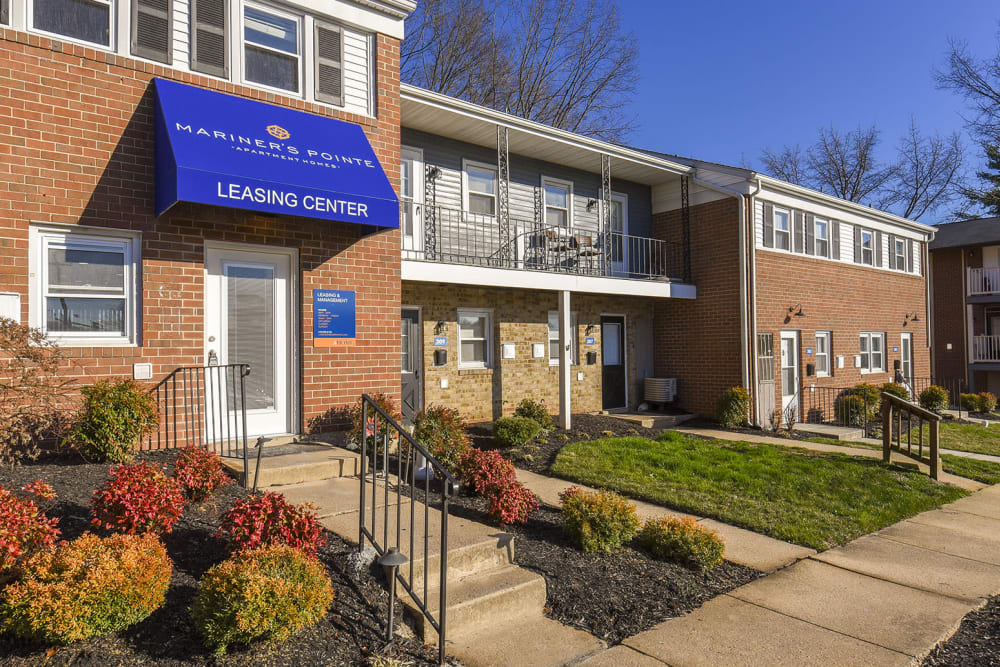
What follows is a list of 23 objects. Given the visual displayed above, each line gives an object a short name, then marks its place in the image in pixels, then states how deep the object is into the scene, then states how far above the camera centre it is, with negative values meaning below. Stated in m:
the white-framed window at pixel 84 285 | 6.07 +0.60
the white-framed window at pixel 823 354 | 16.28 -0.41
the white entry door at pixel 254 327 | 7.11 +0.20
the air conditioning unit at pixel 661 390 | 14.59 -1.17
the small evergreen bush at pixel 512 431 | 9.55 -1.37
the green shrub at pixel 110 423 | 5.68 -0.71
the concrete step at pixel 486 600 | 3.74 -1.60
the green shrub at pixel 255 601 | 3.03 -1.28
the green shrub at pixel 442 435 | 6.95 -1.07
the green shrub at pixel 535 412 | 11.24 -1.30
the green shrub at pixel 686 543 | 4.98 -1.63
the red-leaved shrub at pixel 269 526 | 3.76 -1.10
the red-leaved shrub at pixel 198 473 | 4.61 -0.96
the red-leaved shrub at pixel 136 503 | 3.86 -0.98
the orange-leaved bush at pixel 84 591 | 2.89 -1.17
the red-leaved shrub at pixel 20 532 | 3.19 -0.99
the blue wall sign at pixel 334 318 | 7.59 +0.30
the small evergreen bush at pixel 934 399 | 17.80 -1.76
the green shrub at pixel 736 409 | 13.30 -1.48
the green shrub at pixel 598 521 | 5.06 -1.47
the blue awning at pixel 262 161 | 6.15 +1.94
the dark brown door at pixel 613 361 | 14.29 -0.48
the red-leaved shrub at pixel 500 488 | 5.31 -1.27
